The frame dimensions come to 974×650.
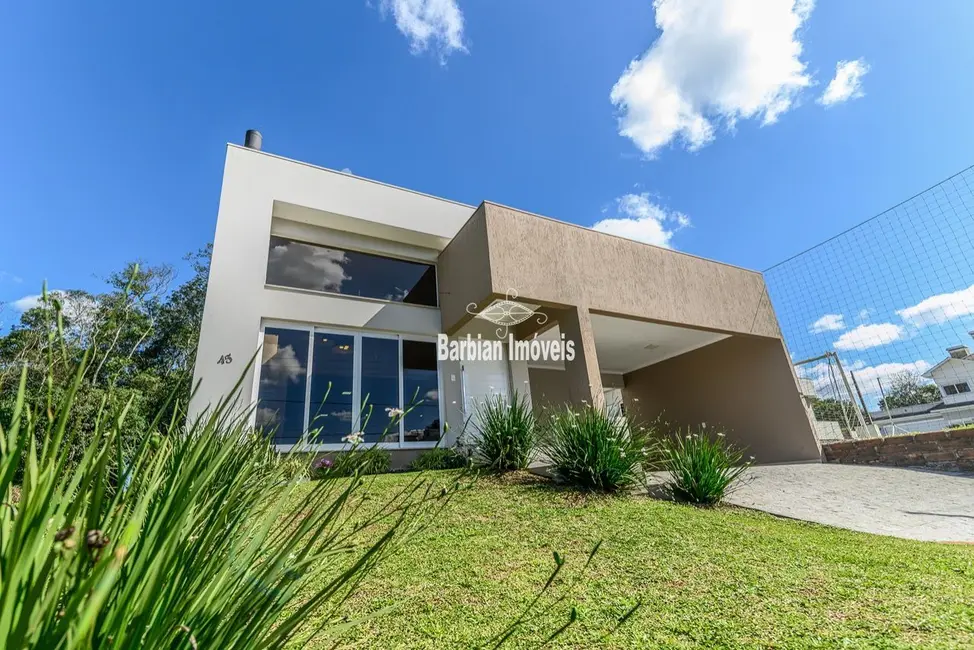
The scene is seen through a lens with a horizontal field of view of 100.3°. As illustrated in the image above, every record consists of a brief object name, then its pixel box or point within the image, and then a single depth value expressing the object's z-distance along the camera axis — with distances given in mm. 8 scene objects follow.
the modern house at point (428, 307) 7820
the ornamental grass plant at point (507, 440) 6160
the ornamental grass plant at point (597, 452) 5188
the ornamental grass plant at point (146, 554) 520
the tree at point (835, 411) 9625
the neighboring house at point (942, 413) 9398
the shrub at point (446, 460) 7305
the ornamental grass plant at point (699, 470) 5141
